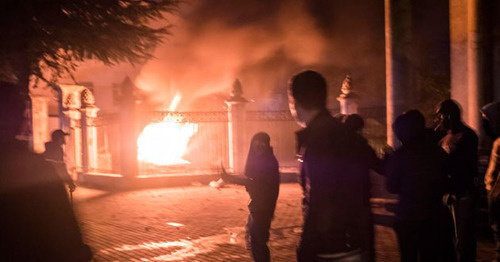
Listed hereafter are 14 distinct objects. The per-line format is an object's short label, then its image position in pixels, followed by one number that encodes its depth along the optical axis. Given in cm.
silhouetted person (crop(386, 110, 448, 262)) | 363
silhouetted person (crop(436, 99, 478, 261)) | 421
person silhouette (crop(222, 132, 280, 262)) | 488
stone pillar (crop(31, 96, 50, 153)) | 2084
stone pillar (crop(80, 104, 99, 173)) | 1655
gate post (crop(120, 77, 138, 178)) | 1506
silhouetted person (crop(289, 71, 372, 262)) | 242
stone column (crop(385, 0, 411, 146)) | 878
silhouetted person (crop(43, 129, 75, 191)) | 888
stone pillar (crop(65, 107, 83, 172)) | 1689
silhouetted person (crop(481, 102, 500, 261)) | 415
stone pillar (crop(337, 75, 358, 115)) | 1553
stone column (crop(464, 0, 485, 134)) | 873
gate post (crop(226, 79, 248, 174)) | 1606
